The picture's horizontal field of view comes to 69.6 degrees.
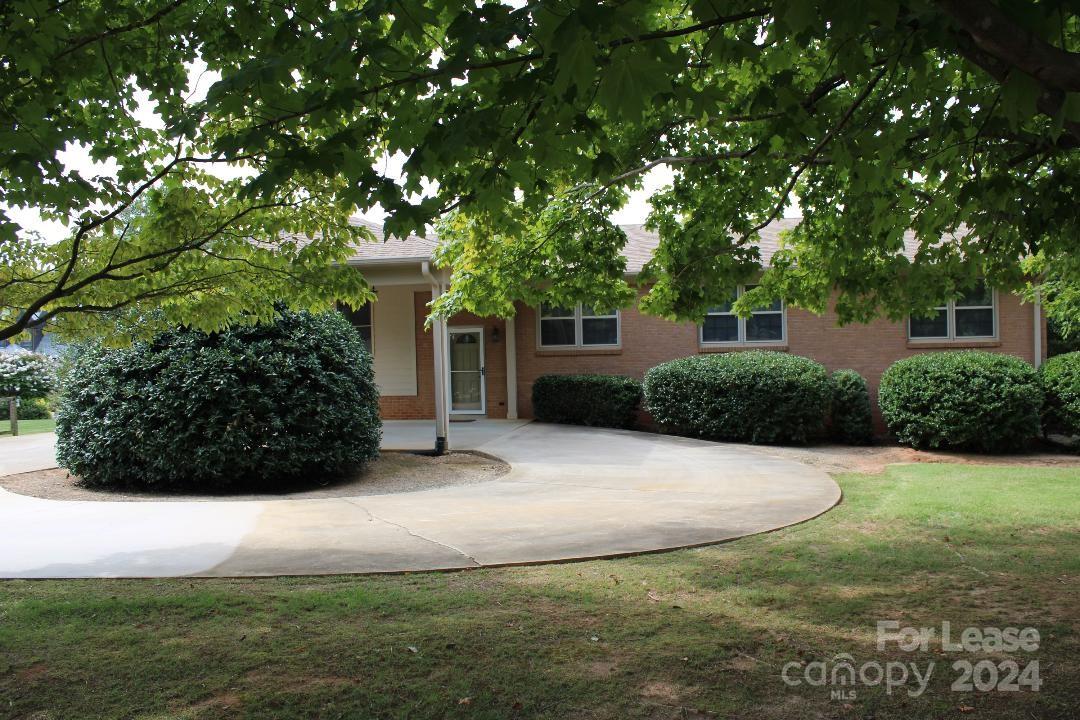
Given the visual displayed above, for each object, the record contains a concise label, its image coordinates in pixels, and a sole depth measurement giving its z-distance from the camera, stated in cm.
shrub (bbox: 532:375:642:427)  1762
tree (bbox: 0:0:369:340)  415
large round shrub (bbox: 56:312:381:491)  963
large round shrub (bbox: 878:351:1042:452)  1371
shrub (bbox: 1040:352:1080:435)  1395
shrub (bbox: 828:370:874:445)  1581
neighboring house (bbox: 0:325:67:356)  3024
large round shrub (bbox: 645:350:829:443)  1506
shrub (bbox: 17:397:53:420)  2520
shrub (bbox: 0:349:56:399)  2491
